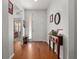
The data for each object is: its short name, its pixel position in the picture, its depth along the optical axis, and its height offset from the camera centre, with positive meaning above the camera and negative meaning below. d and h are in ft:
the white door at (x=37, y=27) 16.47 +0.51
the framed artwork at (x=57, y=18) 7.71 +1.54
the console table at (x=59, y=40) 5.80 -1.16
